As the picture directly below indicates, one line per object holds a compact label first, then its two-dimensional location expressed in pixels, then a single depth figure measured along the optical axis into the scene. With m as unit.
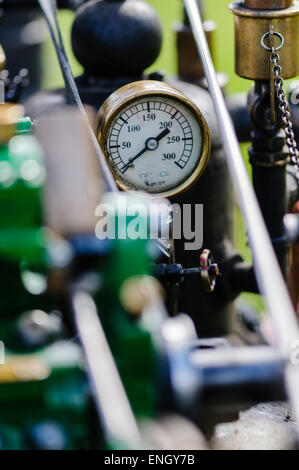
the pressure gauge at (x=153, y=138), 1.36
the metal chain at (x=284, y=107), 1.37
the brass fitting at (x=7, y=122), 1.17
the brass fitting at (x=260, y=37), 1.41
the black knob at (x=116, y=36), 1.45
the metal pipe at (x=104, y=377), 1.11
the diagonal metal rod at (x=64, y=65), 1.25
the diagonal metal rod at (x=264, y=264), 1.14
